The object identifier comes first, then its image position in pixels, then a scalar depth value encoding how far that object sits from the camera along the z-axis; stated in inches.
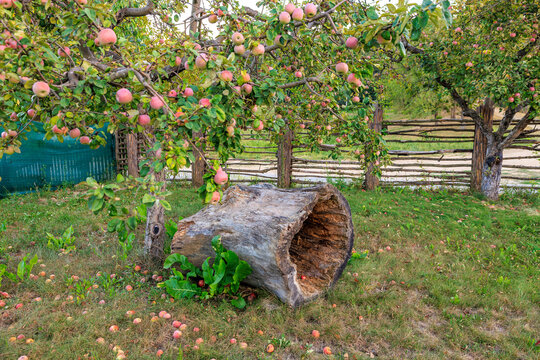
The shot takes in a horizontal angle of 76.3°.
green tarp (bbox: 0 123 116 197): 270.5
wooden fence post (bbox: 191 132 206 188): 302.0
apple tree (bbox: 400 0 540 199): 194.7
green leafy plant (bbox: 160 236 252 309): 112.7
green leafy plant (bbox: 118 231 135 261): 142.8
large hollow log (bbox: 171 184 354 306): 109.8
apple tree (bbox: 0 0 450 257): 66.3
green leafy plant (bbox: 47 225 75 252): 155.9
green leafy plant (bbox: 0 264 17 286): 121.2
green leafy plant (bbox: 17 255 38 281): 120.2
